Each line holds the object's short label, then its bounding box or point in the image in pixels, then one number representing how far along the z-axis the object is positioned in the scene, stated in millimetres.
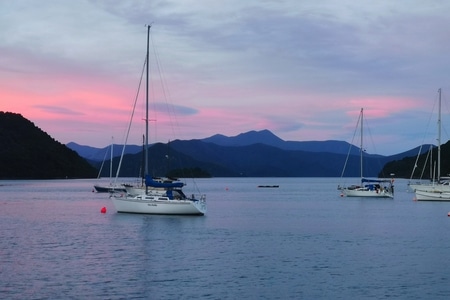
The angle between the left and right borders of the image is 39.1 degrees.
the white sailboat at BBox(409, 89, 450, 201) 91081
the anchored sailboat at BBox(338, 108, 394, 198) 105375
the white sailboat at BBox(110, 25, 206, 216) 55688
